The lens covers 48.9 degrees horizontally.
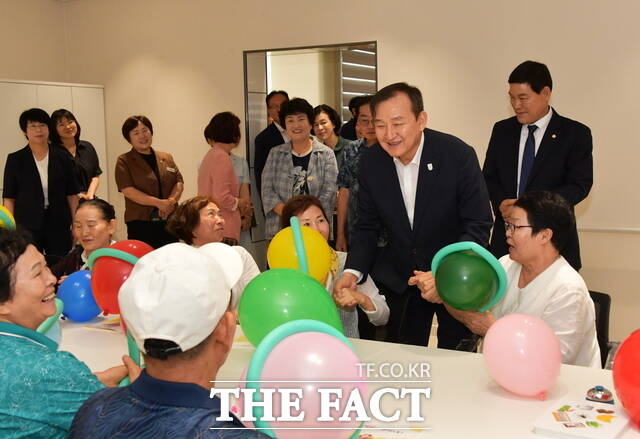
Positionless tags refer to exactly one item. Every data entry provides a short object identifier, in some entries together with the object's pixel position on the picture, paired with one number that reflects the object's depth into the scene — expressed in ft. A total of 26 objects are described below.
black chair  8.57
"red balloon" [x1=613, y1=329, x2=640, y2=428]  5.48
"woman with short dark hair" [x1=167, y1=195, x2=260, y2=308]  11.00
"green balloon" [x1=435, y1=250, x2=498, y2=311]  7.20
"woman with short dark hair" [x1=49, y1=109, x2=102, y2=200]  17.88
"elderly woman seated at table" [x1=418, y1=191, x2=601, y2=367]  7.65
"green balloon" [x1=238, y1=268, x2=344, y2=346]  6.78
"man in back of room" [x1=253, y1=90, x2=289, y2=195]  17.89
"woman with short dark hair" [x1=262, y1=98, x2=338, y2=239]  15.41
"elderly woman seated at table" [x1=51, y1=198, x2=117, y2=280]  11.14
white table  5.77
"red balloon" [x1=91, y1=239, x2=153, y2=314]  8.51
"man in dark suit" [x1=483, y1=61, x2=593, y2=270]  12.37
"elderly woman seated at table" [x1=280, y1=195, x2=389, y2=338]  9.09
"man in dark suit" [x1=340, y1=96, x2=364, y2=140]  18.13
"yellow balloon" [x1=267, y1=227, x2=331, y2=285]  8.77
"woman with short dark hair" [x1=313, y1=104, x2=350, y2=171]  17.28
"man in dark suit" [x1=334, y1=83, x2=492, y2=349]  9.36
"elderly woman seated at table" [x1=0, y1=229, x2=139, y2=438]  4.93
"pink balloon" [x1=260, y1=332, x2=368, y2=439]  4.31
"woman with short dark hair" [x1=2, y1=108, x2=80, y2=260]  16.80
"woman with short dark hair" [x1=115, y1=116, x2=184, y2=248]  17.60
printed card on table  5.51
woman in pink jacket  16.70
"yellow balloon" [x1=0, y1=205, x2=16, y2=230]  9.47
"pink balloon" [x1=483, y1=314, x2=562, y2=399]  6.10
